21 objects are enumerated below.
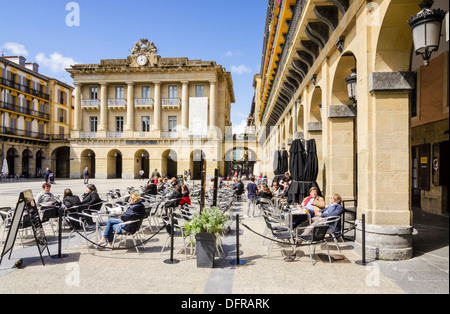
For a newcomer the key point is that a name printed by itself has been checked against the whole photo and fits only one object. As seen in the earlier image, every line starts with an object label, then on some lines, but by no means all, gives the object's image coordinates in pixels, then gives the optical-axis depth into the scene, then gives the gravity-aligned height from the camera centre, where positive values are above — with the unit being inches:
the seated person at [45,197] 350.0 -40.5
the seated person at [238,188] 594.0 -49.2
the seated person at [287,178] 553.9 -26.1
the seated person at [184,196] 362.7 -41.8
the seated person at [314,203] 300.0 -39.9
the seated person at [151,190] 487.1 -43.8
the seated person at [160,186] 587.8 -45.5
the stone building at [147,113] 1631.4 +276.7
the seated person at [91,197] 331.0 -38.1
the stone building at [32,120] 1663.4 +258.3
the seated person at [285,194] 465.5 -46.9
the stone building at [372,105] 230.2 +64.4
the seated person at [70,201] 311.9 -40.4
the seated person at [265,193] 439.2 -42.6
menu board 219.8 -44.9
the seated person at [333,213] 255.9 -42.1
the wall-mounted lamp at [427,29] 174.9 +79.3
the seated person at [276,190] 520.9 -47.8
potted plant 219.9 -51.6
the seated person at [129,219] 260.1 -49.8
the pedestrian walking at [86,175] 1132.0 -47.8
